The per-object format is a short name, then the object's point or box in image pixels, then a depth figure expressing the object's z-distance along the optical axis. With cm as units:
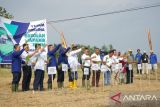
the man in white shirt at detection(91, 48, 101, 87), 1286
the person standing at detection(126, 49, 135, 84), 1498
